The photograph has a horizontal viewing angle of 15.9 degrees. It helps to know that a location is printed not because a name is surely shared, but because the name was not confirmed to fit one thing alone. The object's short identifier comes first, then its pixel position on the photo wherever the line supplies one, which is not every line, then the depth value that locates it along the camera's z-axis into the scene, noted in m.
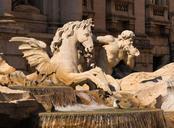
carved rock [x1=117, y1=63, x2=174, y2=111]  18.47
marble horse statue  19.64
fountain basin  14.79
